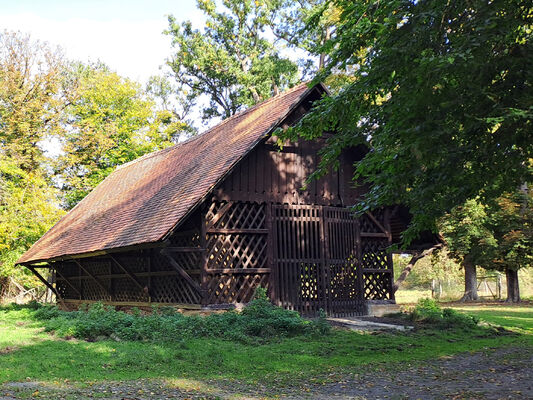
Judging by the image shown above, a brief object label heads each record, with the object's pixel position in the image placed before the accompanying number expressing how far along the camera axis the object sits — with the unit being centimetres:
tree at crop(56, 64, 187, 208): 3128
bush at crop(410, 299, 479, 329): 1357
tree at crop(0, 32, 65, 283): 2381
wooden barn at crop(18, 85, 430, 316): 1391
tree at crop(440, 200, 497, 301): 2728
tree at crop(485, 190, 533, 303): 2619
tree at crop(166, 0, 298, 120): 3603
